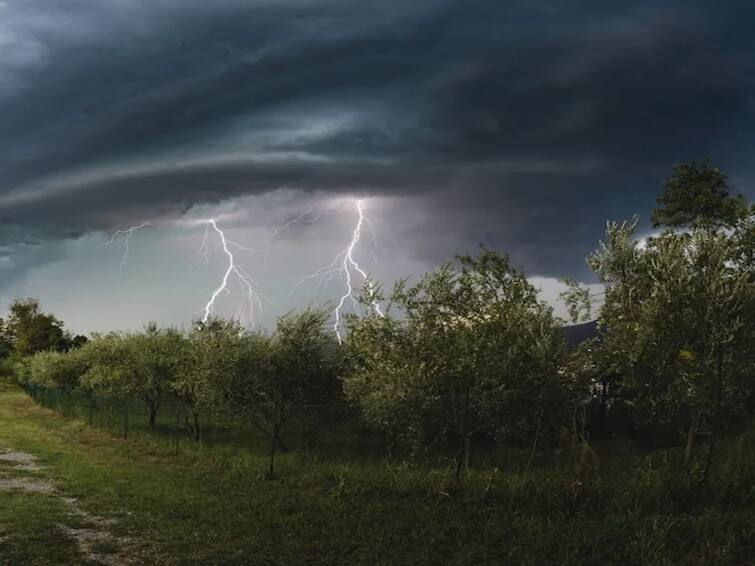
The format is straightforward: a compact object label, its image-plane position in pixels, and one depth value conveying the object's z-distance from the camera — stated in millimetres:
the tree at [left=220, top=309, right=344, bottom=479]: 26969
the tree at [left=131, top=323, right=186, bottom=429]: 38906
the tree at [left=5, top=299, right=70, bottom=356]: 128750
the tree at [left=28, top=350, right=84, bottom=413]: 57344
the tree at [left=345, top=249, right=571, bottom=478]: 21844
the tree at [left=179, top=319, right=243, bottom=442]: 28406
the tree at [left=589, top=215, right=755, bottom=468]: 18375
